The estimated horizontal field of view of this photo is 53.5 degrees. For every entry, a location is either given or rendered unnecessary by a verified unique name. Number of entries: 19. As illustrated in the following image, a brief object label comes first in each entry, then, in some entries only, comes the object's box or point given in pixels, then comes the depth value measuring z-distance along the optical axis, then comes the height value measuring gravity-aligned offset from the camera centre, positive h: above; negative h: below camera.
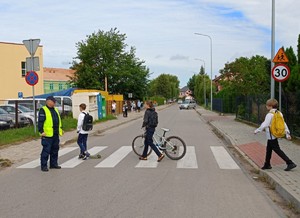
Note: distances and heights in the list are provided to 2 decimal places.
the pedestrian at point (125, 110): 27.80 -1.52
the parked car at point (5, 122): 14.60 -1.36
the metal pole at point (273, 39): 12.56 +2.27
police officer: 7.12 -0.87
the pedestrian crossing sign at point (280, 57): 9.98 +1.19
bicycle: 8.18 -1.44
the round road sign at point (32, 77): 11.71 +0.70
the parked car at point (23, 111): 16.18 -0.88
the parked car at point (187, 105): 53.77 -2.10
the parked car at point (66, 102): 22.32 -0.60
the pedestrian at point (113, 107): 29.35 -1.32
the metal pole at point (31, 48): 11.72 +1.85
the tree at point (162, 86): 91.36 +2.35
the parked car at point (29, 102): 17.97 -0.47
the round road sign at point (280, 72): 9.95 +0.69
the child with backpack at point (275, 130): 6.43 -0.81
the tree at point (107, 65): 38.37 +3.84
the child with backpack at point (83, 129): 8.25 -0.96
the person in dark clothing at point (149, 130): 7.88 -0.96
